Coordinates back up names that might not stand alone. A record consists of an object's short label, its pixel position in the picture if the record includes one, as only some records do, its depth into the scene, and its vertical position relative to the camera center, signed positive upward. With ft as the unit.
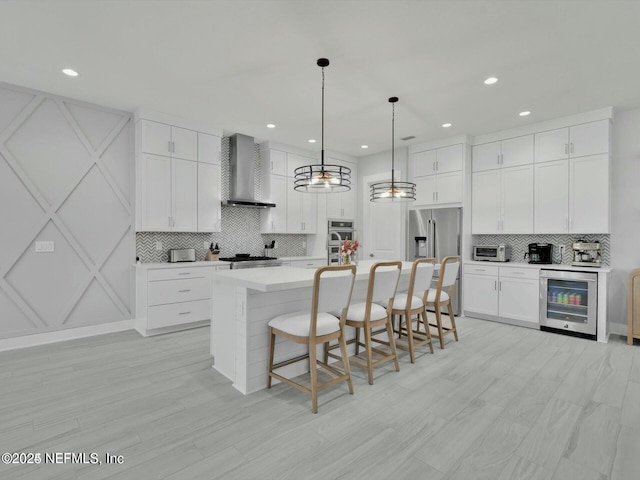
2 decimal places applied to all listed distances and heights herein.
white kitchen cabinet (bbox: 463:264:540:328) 14.85 -2.61
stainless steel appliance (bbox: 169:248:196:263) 15.10 -0.79
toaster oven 16.38 -0.71
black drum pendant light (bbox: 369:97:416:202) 12.68 +1.80
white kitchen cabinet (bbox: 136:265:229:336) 13.56 -2.61
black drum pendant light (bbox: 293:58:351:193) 9.96 +1.87
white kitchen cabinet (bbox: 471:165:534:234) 15.83 +1.94
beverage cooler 13.32 -2.64
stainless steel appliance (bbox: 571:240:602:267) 14.05 -0.64
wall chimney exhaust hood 17.29 +3.52
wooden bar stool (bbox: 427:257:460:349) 11.98 -2.07
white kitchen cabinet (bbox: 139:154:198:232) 14.21 +1.97
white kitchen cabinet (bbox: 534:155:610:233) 13.79 +1.95
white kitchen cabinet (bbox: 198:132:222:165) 15.90 +4.44
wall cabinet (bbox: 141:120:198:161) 14.19 +4.41
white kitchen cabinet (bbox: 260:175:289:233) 18.70 +1.61
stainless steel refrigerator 17.31 +0.26
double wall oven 21.30 +0.44
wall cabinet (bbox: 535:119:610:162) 13.79 +4.35
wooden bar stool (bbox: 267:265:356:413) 7.73 -2.11
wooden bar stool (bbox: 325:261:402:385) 9.11 -2.12
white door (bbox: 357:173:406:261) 20.06 +0.61
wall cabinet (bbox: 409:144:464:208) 17.52 +3.61
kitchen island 8.43 -2.14
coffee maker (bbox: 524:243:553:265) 15.39 -0.65
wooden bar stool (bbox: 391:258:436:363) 10.80 -2.11
